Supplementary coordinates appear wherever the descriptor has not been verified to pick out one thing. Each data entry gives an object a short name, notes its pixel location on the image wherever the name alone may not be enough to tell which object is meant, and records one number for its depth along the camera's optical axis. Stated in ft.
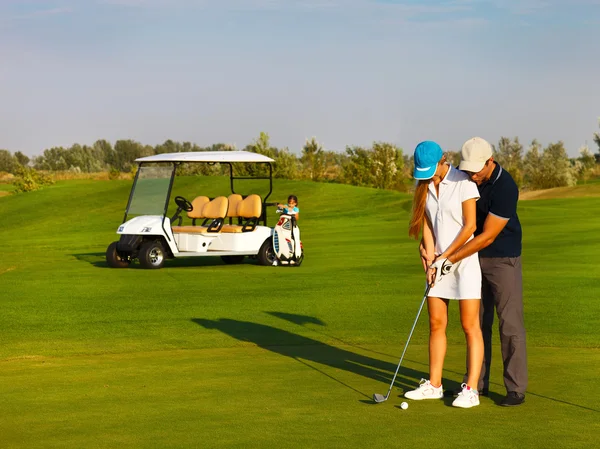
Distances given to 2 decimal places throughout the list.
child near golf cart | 66.42
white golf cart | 67.26
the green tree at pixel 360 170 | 196.34
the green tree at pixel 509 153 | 248.73
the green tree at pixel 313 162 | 195.23
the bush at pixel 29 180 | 193.36
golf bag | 66.90
